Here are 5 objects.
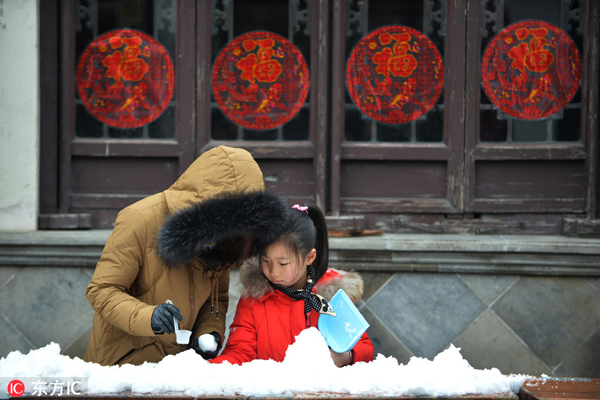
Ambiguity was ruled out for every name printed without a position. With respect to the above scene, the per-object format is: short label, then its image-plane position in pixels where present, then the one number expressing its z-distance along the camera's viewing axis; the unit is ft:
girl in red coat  15.28
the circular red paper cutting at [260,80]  29.07
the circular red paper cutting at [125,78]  29.12
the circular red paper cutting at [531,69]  28.86
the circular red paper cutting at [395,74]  28.96
